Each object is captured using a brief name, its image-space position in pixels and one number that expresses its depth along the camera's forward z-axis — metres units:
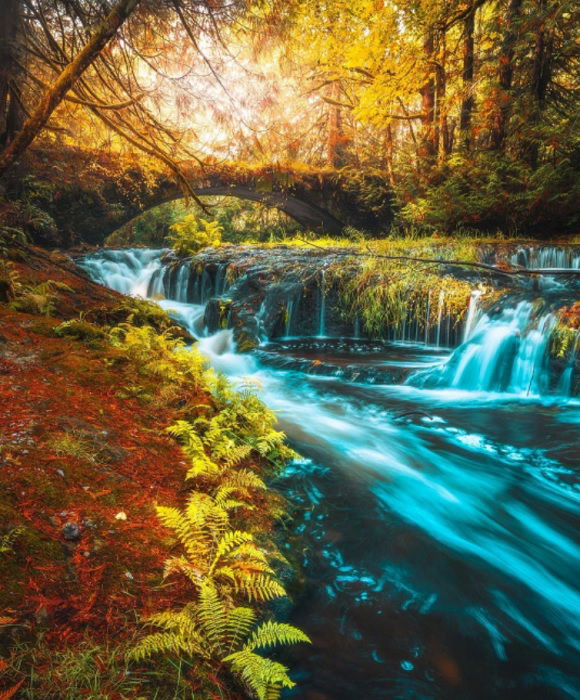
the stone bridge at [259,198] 14.97
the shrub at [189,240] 13.42
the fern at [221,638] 1.37
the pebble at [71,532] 1.66
